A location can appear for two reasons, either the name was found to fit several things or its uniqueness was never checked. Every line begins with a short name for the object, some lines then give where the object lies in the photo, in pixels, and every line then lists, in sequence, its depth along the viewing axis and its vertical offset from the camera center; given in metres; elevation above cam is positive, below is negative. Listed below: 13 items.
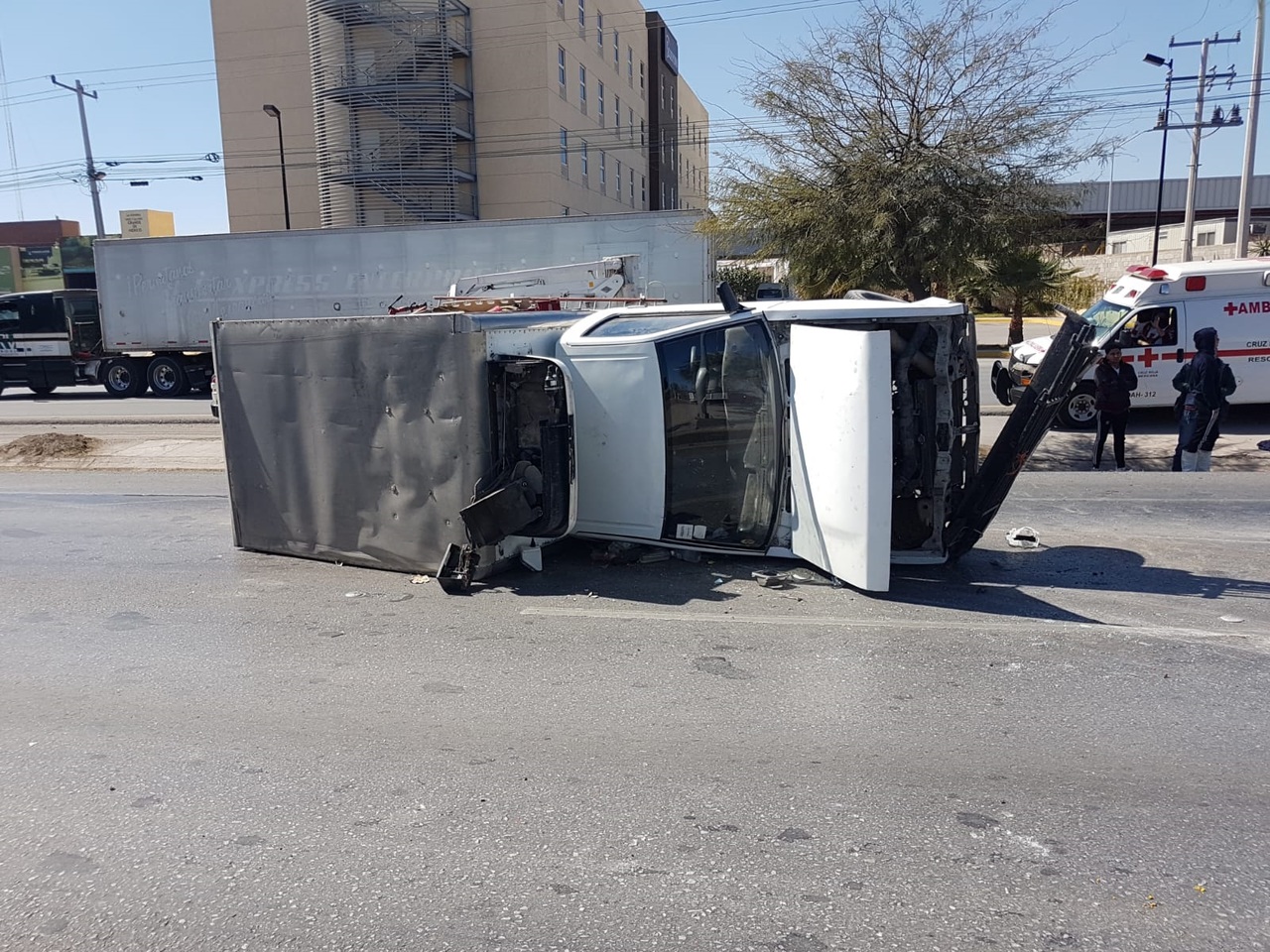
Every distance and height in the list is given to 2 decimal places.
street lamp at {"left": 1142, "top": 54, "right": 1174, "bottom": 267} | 33.34 +7.00
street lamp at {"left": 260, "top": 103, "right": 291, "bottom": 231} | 37.66 +6.46
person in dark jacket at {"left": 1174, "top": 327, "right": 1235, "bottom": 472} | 9.62 -1.10
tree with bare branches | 11.16 +1.46
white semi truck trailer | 21.34 +0.49
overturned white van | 5.84 -0.82
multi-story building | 38.53 +8.49
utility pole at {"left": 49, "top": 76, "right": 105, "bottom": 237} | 40.66 +5.60
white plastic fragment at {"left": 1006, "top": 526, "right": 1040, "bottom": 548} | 7.17 -1.83
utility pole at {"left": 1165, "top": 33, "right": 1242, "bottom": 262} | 30.75 +5.93
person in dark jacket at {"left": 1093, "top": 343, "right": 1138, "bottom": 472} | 10.73 -1.16
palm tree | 12.19 +0.28
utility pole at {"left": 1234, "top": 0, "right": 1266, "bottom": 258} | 23.48 +3.76
